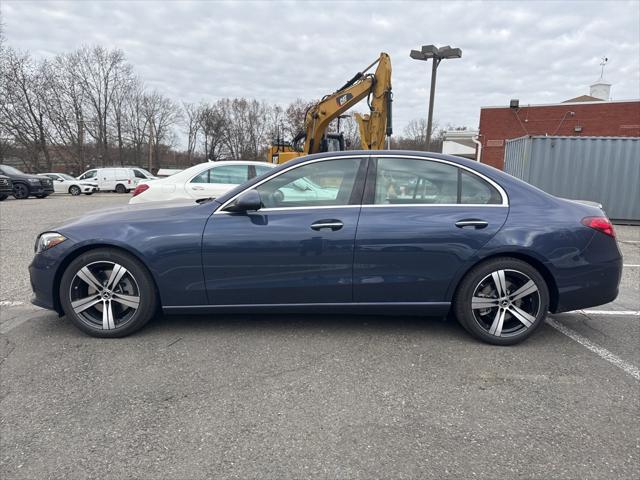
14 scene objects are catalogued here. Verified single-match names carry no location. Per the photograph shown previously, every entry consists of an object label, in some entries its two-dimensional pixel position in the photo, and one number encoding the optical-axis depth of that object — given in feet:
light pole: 45.11
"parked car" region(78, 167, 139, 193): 84.12
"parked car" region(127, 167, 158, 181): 88.12
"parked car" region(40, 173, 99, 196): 79.15
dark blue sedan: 10.46
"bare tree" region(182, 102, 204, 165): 226.58
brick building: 76.95
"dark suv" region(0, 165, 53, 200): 59.03
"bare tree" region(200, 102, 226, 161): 223.71
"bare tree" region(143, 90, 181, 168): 188.55
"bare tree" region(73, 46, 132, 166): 149.48
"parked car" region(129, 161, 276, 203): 23.11
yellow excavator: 37.32
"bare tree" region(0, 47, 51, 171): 116.88
